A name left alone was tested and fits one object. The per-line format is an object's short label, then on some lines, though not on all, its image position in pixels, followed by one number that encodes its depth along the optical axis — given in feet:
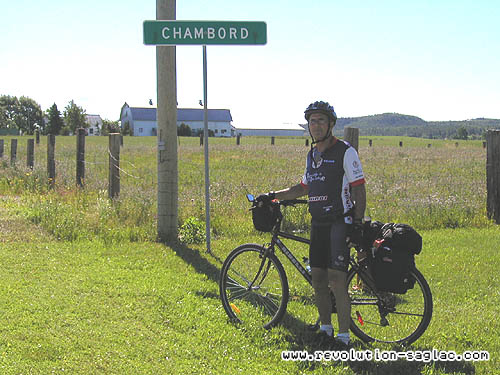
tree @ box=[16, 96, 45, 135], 414.00
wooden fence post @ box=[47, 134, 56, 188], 45.73
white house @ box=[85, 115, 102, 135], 420.36
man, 15.02
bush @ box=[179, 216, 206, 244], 29.09
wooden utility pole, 28.86
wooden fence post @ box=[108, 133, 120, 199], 35.96
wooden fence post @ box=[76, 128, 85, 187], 41.45
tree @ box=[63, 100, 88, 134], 323.57
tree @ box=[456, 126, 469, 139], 466.25
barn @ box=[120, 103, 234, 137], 382.22
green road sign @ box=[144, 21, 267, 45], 24.35
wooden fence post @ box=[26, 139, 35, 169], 53.88
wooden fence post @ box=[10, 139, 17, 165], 58.90
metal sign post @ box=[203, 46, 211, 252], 25.88
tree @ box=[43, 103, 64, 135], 322.34
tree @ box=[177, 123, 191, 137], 307.37
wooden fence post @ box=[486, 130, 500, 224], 35.04
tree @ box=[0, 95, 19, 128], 425.69
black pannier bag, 15.17
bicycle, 15.93
